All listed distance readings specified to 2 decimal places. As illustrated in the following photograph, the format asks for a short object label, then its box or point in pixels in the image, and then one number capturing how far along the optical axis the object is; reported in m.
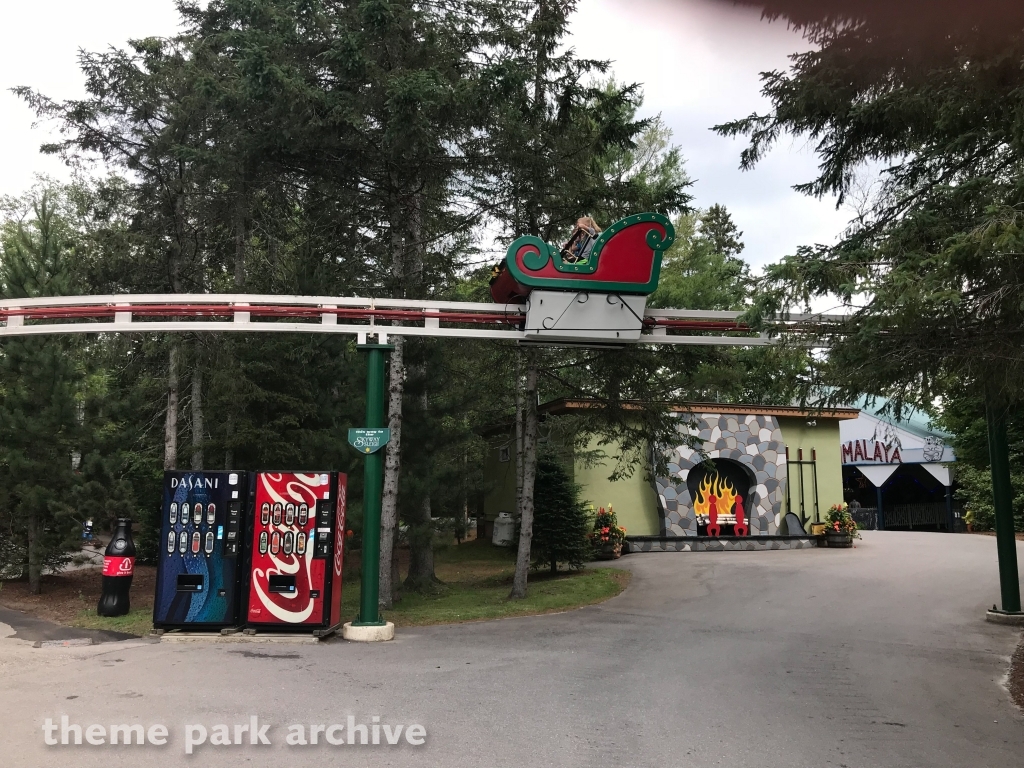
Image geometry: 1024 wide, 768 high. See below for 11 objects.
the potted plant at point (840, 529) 20.42
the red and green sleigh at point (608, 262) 9.02
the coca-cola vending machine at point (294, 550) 9.78
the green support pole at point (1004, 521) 11.04
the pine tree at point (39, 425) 13.50
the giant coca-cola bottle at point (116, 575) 11.69
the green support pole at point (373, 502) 9.92
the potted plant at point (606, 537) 18.83
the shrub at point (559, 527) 16.44
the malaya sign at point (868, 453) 31.67
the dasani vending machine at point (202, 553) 9.86
